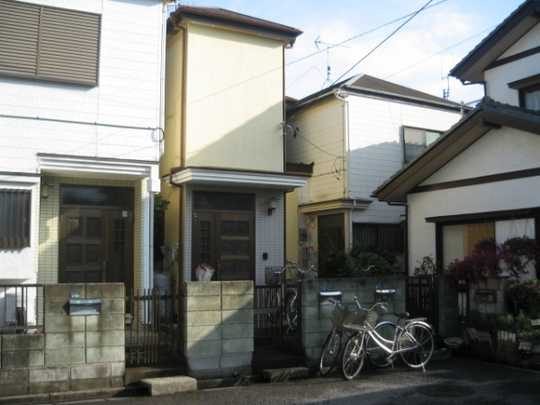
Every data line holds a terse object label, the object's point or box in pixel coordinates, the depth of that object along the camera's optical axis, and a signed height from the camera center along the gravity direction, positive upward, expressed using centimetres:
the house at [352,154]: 1653 +293
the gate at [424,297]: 1084 -68
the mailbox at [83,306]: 788 -59
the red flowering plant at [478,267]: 1056 -14
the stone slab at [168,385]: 789 -162
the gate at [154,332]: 862 -101
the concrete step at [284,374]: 873 -163
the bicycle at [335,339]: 902 -117
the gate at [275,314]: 973 -86
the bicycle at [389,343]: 886 -126
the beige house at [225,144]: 1329 +258
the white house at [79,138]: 1062 +222
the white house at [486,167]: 1145 +186
